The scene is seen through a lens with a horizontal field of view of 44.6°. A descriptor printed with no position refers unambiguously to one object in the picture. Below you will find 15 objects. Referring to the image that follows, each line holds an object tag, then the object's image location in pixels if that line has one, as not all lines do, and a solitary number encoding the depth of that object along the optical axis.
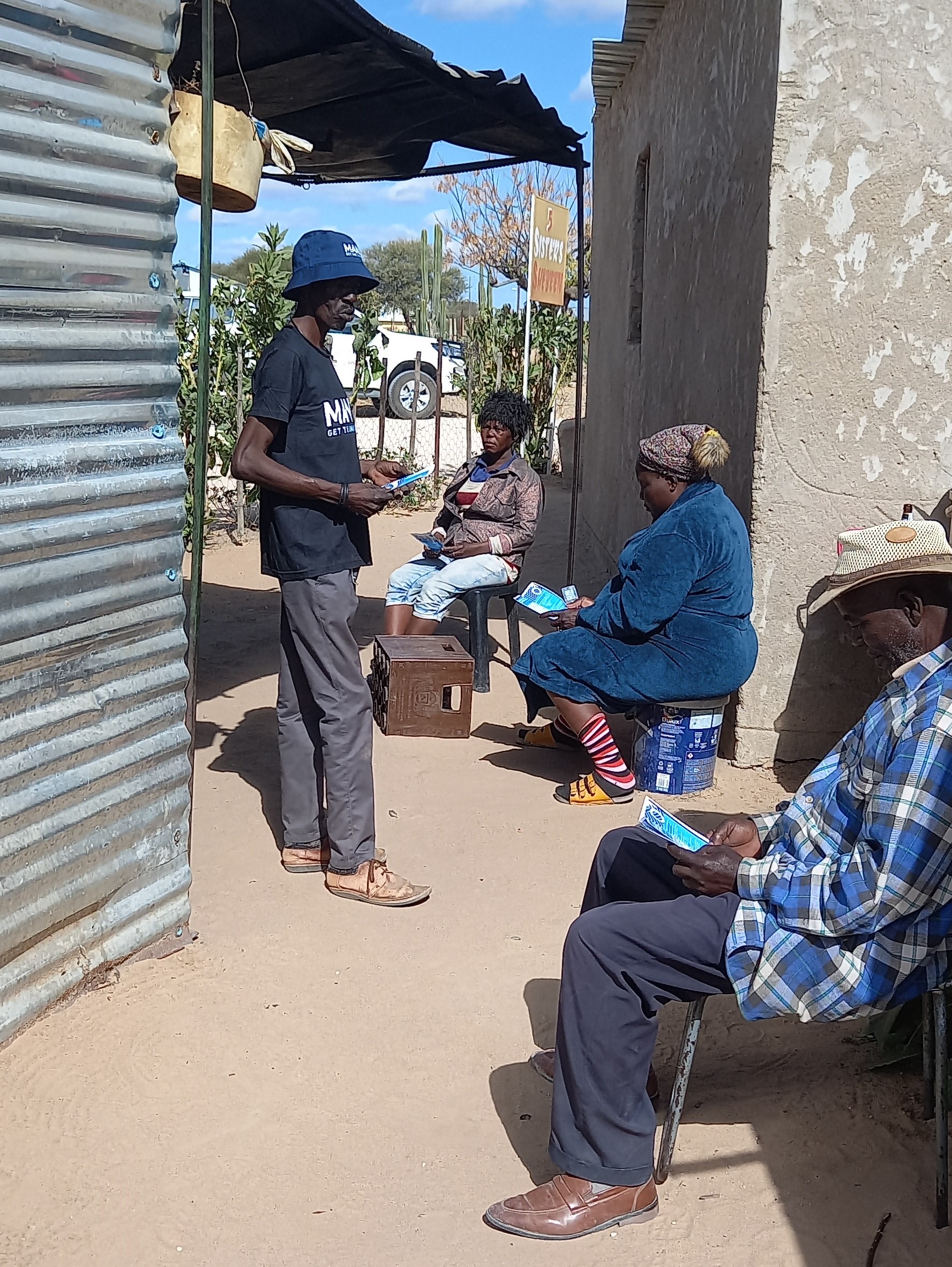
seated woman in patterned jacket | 6.57
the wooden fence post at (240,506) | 10.73
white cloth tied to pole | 5.11
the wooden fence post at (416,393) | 14.18
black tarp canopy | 5.51
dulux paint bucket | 4.85
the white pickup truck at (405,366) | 18.78
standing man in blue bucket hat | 3.75
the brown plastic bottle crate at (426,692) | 5.71
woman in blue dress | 4.59
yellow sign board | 10.26
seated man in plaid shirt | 2.16
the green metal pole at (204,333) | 3.38
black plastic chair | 6.54
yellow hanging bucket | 4.14
